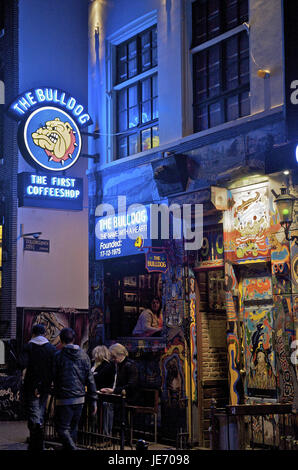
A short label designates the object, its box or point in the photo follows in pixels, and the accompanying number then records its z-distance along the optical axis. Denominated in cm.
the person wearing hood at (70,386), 947
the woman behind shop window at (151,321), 1329
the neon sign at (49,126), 1405
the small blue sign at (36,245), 1798
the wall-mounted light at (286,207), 1009
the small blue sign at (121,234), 1314
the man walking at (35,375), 1041
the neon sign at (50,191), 1391
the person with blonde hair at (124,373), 1278
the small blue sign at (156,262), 1255
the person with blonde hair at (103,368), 1275
